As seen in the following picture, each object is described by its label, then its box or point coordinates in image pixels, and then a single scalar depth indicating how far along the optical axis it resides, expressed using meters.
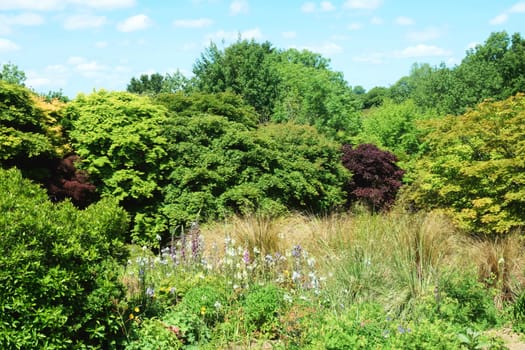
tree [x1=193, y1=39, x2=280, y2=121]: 24.20
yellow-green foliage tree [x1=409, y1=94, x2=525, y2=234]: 9.69
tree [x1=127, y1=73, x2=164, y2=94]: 40.00
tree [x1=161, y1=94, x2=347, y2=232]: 10.85
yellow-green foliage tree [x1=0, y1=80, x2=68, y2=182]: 9.89
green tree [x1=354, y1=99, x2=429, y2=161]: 18.95
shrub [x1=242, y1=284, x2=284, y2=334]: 5.15
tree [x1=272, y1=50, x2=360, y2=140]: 22.39
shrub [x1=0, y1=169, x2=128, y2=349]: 4.05
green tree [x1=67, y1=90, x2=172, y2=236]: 11.05
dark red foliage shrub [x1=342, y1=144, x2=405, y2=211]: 14.20
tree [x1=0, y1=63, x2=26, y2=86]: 20.86
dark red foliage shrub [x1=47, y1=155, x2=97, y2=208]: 10.35
